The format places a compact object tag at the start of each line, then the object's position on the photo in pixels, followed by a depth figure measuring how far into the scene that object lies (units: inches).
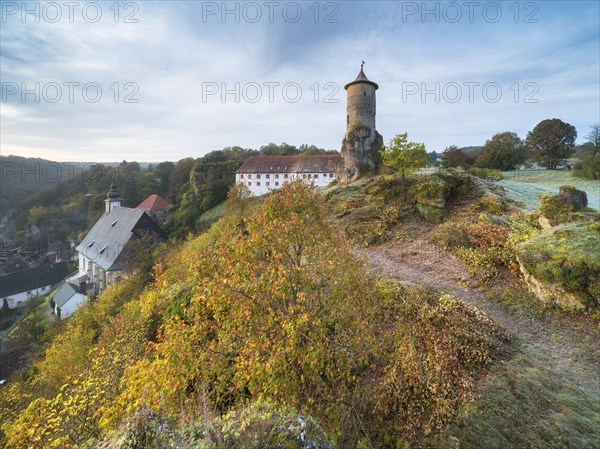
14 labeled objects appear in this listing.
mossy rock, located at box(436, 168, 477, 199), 628.4
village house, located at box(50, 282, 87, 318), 1307.8
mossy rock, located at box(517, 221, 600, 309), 271.7
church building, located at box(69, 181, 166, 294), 1213.1
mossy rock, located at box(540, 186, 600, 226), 388.2
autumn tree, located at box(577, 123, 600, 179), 972.4
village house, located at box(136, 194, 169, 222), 2207.8
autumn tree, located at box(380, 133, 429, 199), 632.4
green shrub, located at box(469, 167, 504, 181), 886.1
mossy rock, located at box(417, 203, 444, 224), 558.3
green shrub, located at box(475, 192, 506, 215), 538.8
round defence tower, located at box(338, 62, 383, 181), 1138.1
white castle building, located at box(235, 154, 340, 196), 2059.5
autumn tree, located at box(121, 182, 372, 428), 177.0
